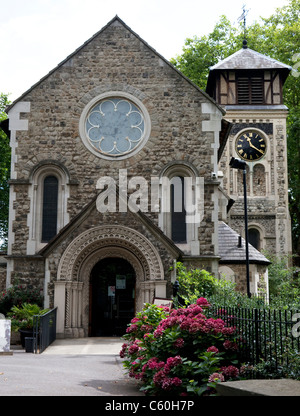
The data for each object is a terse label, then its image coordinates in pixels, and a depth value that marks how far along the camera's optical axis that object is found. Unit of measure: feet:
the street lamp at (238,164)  61.11
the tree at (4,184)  116.47
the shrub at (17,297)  61.57
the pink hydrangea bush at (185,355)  28.27
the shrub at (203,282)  55.01
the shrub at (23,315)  55.31
